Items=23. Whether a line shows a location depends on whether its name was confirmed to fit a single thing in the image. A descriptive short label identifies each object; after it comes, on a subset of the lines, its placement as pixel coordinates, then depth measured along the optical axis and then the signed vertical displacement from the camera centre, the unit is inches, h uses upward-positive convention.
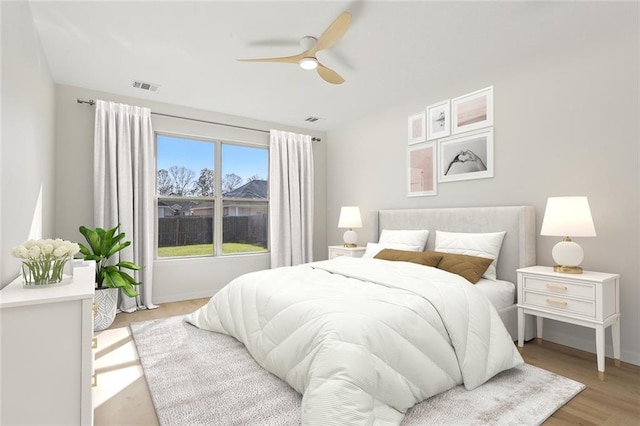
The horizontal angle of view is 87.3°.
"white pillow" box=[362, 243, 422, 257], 148.9 -15.6
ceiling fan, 90.5 +51.0
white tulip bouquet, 66.5 -8.6
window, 178.4 +10.5
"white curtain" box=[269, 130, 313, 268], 201.6 +10.2
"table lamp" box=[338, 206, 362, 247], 185.6 -3.8
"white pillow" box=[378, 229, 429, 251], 149.4 -11.0
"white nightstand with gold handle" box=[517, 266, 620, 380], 91.4 -25.6
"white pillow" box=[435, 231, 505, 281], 123.2 -12.2
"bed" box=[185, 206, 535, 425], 64.2 -28.1
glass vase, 67.3 -11.3
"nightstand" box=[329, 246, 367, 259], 181.0 -20.2
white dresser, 55.1 -23.9
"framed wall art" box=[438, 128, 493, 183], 135.9 +24.2
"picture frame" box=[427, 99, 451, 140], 149.4 +42.6
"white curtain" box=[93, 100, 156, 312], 151.6 +16.5
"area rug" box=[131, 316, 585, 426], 70.0 -42.5
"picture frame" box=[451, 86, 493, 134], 135.3 +42.7
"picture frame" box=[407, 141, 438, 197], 157.0 +21.1
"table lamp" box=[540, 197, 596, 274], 97.1 -4.2
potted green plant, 129.0 -23.5
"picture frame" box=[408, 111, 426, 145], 161.0 +41.7
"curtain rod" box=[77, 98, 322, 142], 149.6 +51.4
